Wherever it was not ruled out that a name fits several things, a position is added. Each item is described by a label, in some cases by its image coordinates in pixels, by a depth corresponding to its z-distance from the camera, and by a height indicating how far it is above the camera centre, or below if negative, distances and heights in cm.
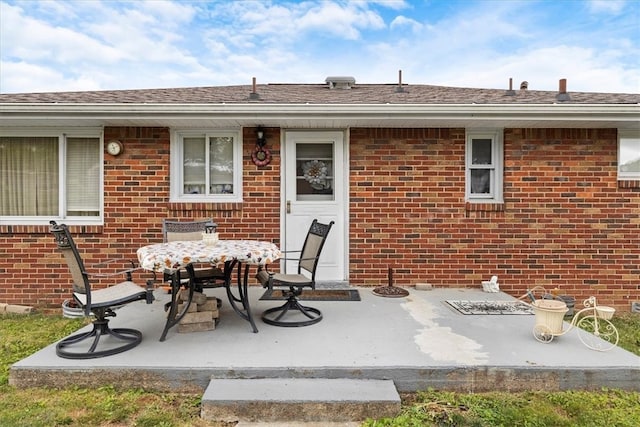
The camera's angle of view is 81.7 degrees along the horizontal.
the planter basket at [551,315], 332 -94
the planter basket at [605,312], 373 -103
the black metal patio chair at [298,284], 379 -77
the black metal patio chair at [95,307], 307 -85
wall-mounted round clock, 524 +84
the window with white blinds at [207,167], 543 +61
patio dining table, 314 -43
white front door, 549 +25
